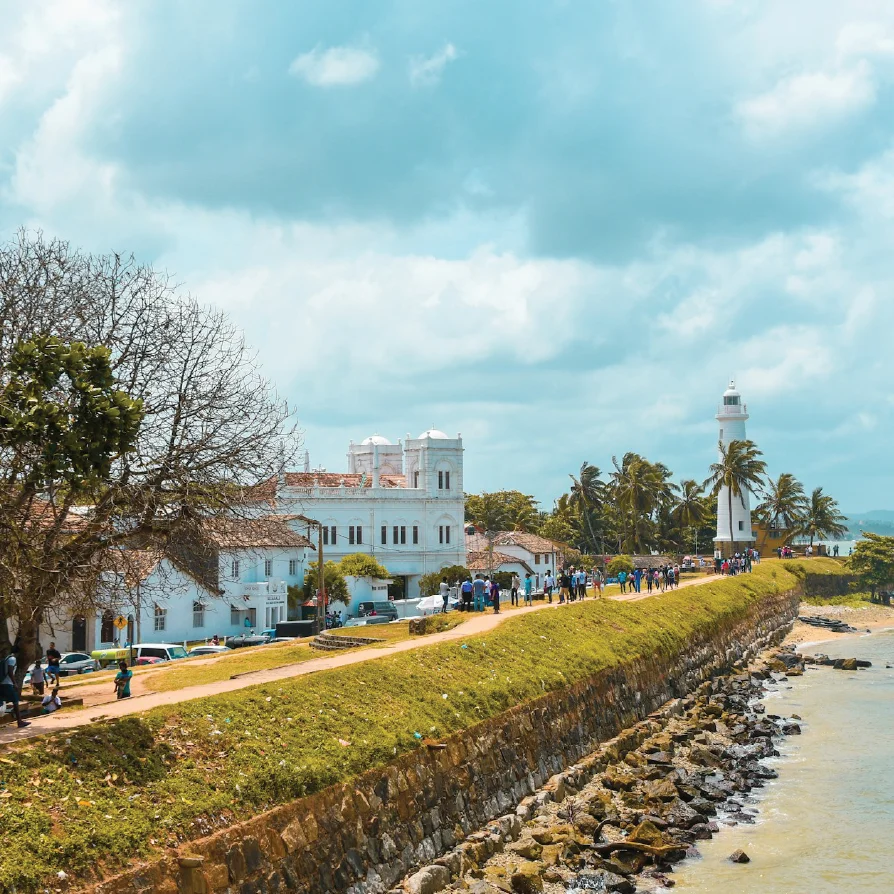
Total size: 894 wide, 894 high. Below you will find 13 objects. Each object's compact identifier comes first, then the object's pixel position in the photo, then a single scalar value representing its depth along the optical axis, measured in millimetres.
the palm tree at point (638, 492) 90312
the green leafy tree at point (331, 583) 65688
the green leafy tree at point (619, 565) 72375
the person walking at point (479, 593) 40288
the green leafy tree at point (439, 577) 69688
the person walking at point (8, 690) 19156
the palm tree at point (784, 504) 107375
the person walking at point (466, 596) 40812
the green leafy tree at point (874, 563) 95062
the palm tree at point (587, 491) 102188
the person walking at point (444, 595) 44988
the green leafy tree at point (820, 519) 109125
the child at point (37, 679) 24969
